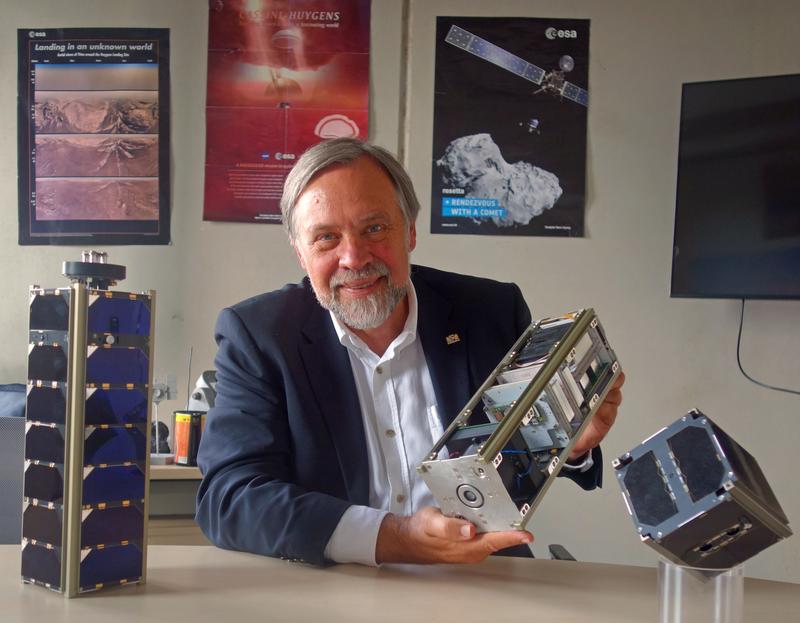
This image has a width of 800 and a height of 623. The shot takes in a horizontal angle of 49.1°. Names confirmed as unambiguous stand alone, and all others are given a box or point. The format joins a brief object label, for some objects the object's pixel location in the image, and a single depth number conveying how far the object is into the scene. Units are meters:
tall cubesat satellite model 1.00
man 1.53
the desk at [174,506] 2.36
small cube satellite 0.81
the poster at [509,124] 3.19
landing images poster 3.20
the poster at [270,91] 3.21
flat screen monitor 2.87
